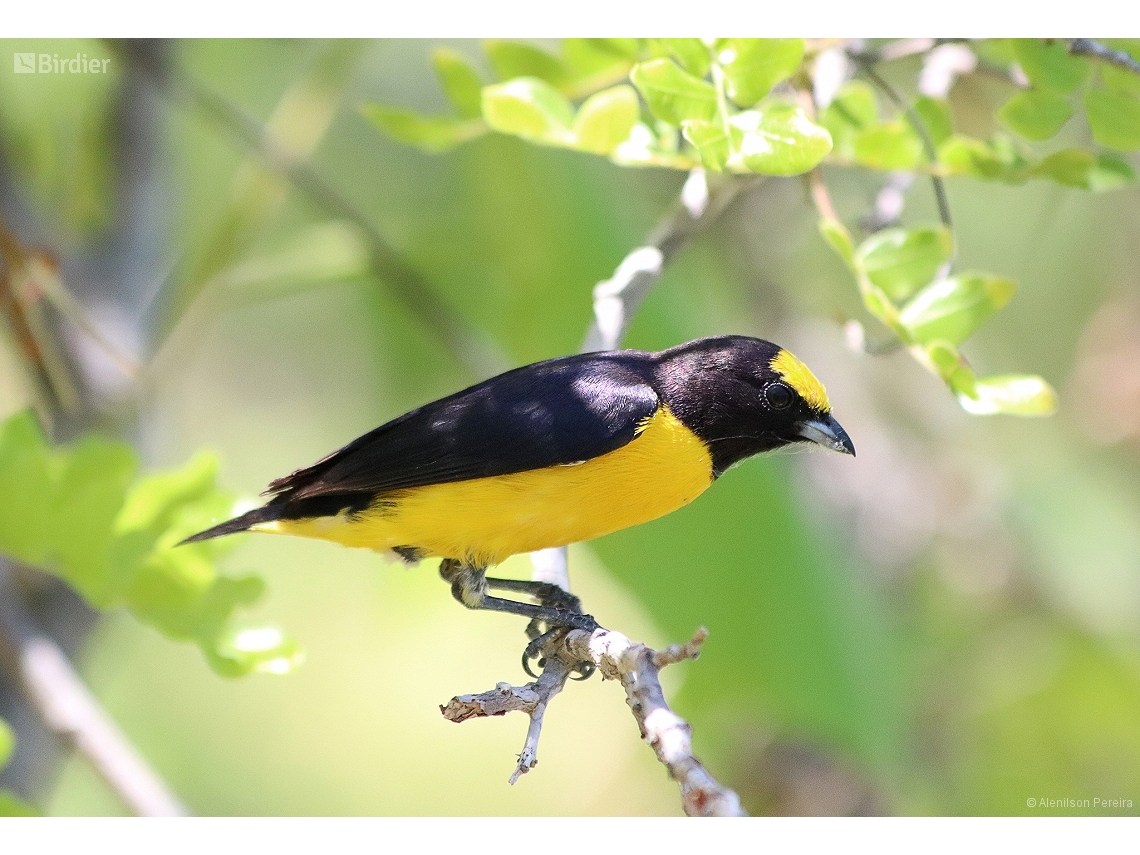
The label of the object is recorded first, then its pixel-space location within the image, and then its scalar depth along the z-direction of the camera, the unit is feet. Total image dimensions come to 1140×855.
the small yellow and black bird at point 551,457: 18.95
